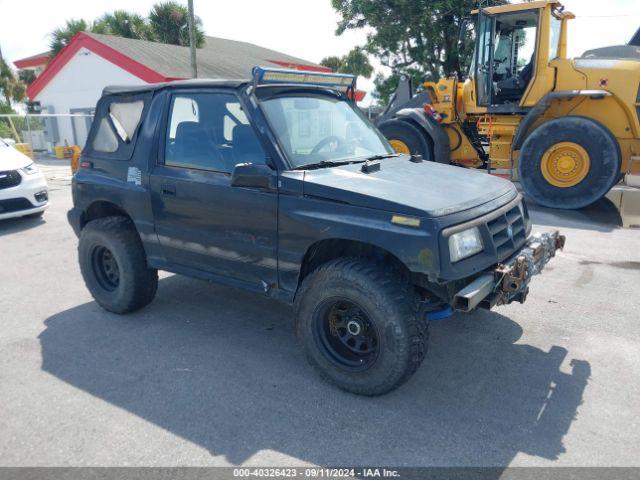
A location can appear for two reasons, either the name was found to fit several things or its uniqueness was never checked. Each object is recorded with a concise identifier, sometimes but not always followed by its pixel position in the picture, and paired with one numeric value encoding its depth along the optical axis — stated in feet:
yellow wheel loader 26.86
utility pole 56.90
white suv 25.72
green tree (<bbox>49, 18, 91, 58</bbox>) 87.15
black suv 10.11
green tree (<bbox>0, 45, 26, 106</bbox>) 96.53
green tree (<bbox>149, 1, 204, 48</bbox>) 89.51
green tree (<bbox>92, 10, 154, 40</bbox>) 88.48
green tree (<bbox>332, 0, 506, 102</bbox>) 66.33
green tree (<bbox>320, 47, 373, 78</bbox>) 85.10
